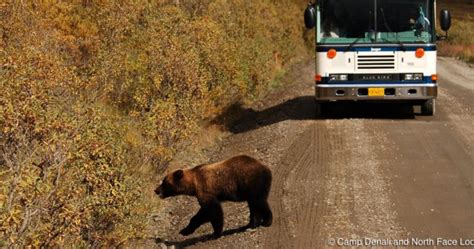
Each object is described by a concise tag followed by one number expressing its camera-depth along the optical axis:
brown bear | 19.91
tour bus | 35.12
